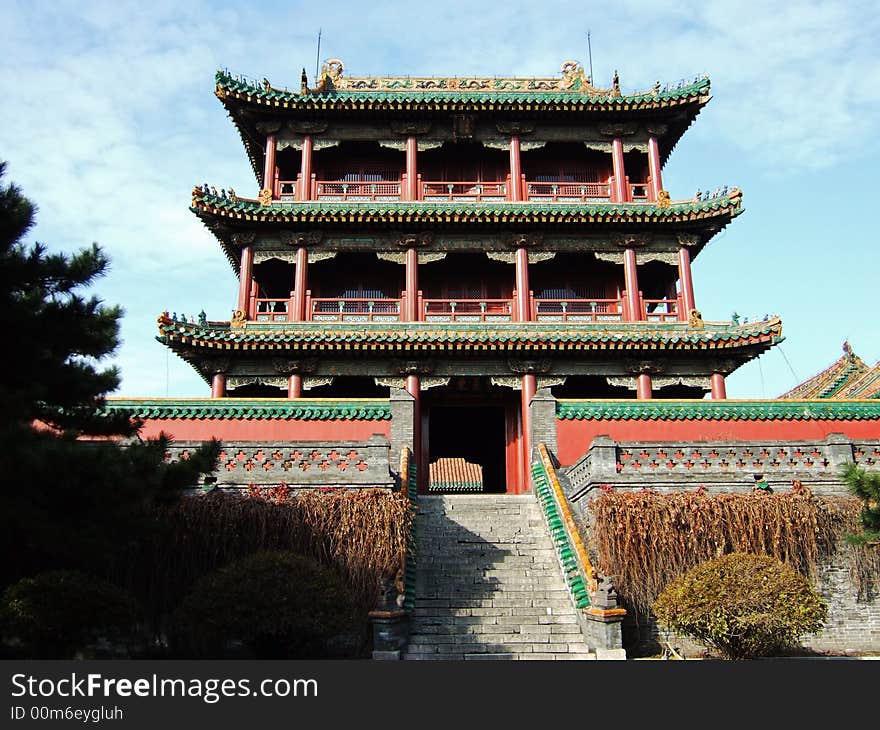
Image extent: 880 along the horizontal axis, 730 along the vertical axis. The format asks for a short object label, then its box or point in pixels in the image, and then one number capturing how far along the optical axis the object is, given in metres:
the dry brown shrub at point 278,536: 9.88
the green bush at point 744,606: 8.31
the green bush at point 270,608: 7.83
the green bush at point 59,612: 7.46
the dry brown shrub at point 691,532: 10.16
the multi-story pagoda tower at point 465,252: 17.67
